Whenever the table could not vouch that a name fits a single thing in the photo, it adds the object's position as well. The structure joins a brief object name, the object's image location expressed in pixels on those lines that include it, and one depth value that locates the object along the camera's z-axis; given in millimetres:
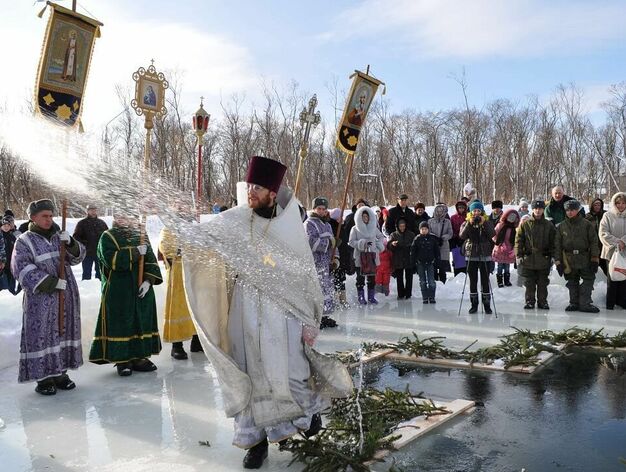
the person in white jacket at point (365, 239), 10484
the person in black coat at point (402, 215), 11711
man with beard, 3871
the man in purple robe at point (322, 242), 8664
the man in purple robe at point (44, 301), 5742
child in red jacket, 11227
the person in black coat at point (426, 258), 10602
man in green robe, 6379
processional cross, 8336
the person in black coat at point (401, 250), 10984
